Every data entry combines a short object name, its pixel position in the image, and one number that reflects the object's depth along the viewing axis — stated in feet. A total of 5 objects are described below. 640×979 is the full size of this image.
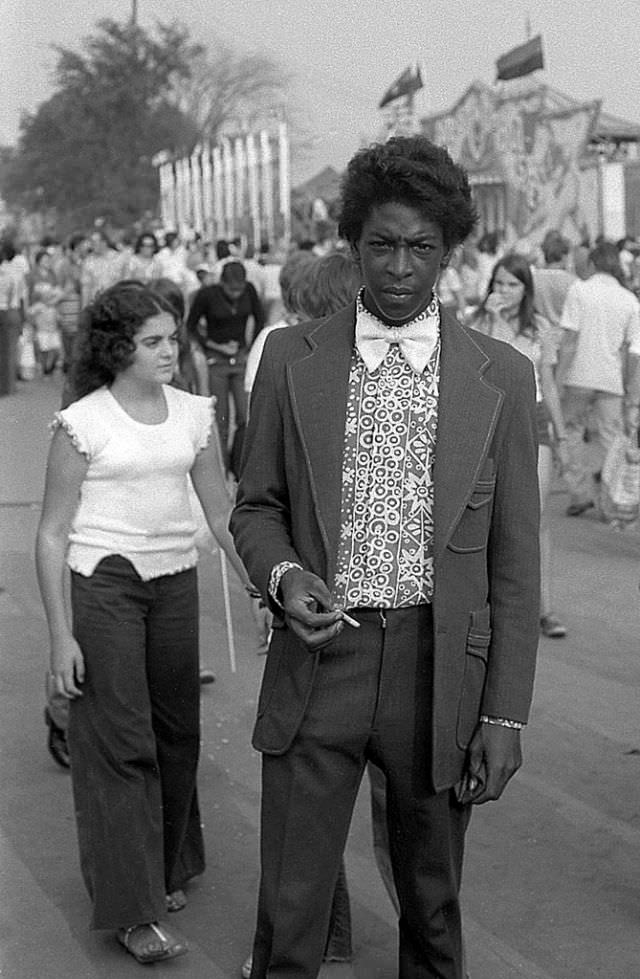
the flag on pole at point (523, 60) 98.94
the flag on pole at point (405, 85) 100.53
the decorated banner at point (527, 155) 100.07
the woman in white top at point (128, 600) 13.66
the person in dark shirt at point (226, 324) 41.75
